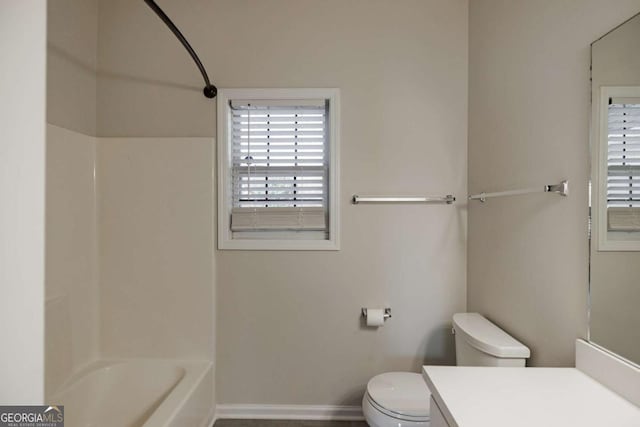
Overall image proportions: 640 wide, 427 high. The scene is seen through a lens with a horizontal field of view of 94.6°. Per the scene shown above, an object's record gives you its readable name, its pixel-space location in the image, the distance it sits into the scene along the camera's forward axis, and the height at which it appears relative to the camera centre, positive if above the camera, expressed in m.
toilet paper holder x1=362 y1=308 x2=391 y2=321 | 1.80 -0.63
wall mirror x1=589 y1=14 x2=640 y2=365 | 0.84 +0.06
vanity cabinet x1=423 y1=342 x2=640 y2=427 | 0.75 -0.53
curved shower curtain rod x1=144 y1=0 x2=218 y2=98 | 1.33 +0.82
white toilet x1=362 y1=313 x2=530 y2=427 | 1.24 -0.88
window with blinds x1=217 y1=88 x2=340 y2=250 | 1.88 +0.23
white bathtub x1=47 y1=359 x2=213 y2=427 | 1.58 -1.05
